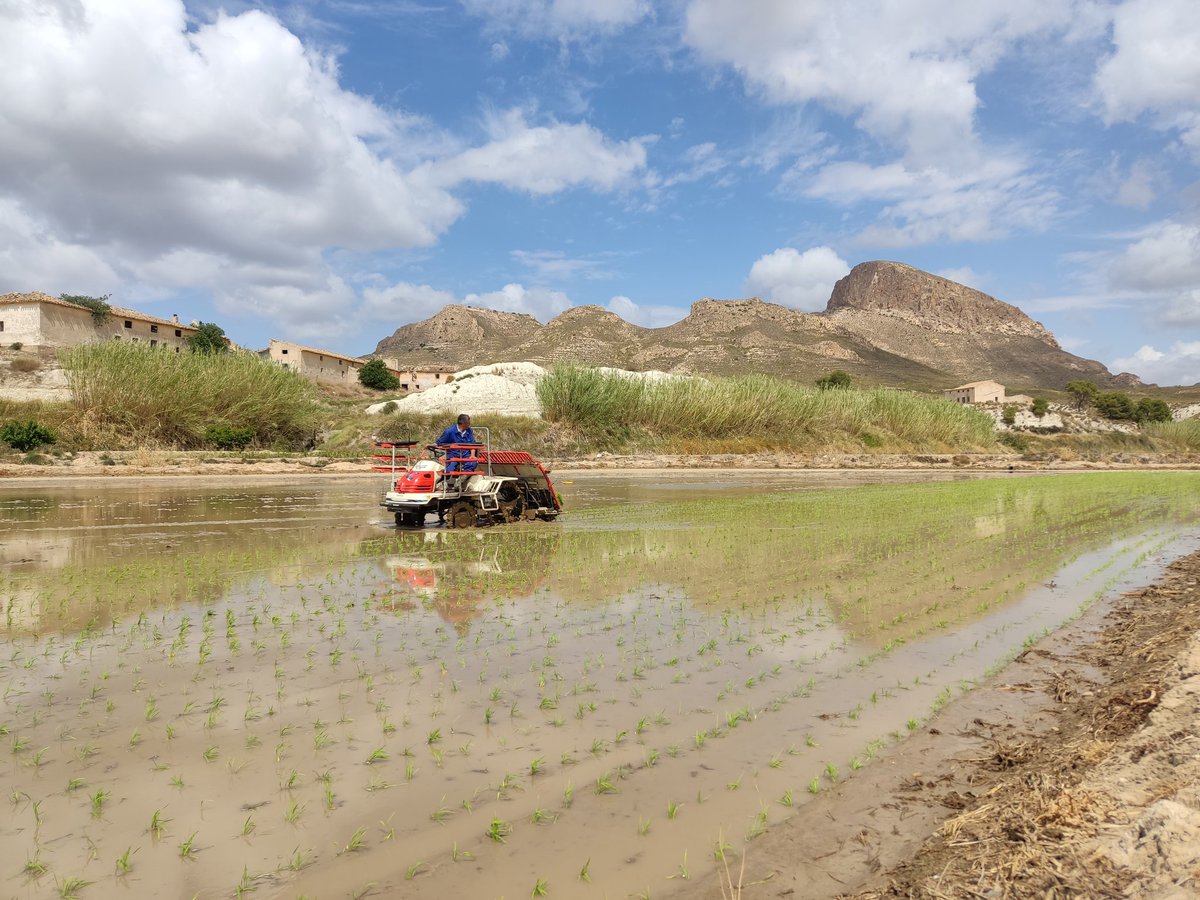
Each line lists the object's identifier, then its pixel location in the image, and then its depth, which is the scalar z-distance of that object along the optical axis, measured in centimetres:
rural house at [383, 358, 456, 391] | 7569
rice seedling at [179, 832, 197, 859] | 323
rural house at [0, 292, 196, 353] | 5278
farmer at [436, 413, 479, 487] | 1359
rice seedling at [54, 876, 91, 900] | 296
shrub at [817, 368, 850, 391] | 7125
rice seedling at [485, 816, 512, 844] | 344
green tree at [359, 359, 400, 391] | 7044
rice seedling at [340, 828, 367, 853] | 331
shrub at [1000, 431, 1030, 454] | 5497
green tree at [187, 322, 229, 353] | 6247
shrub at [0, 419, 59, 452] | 2550
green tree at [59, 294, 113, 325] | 5706
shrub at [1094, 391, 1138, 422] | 8075
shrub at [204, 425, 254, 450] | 3028
